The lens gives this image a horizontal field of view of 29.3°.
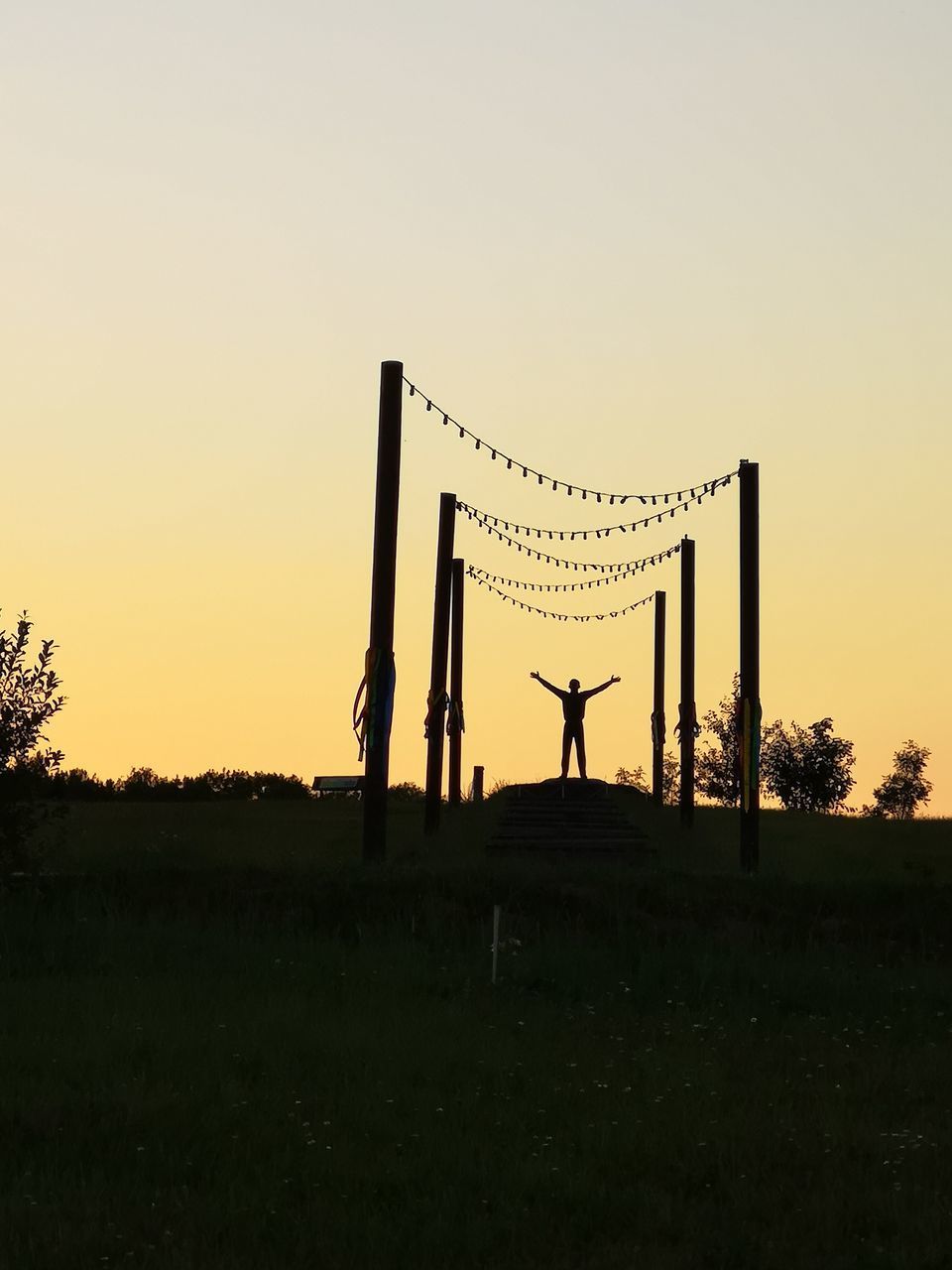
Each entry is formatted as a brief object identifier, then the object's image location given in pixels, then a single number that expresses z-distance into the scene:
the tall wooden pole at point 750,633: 29.66
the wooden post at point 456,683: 46.44
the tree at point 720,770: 84.50
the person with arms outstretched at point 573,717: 39.69
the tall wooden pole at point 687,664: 42.84
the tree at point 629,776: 92.56
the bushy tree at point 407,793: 56.19
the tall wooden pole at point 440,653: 36.44
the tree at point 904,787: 88.56
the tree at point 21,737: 21.41
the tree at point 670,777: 92.38
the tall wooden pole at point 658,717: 51.88
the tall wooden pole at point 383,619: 25.91
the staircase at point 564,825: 29.77
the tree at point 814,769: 84.50
